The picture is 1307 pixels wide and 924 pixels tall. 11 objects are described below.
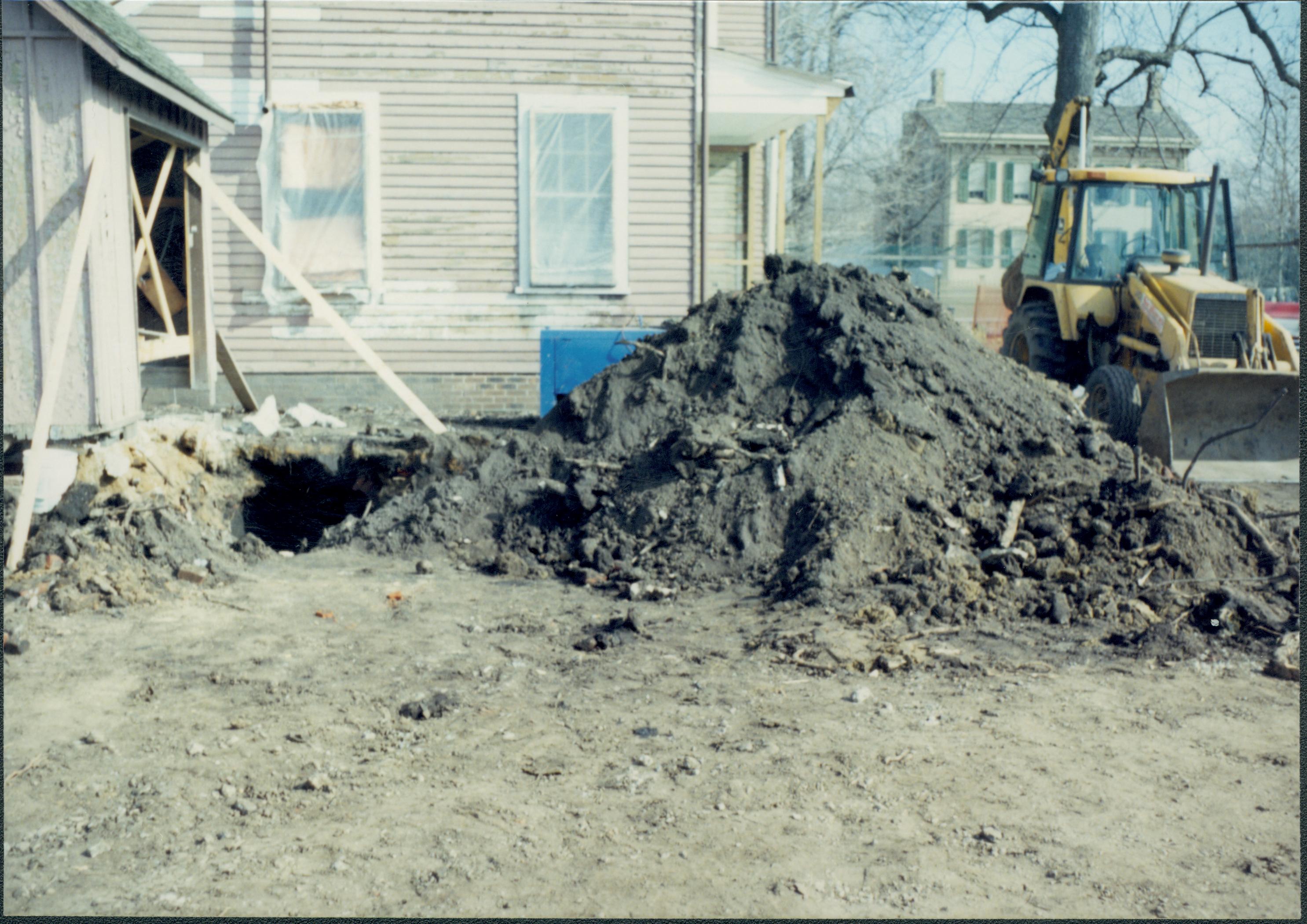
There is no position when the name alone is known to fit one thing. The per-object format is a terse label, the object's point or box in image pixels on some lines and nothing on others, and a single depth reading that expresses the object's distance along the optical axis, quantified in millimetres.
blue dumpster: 11695
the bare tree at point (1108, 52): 18125
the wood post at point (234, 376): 11547
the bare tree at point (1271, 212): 20047
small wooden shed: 7785
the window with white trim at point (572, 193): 13156
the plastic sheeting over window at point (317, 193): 12852
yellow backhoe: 9906
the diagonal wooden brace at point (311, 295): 9820
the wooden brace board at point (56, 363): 6949
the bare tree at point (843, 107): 30234
